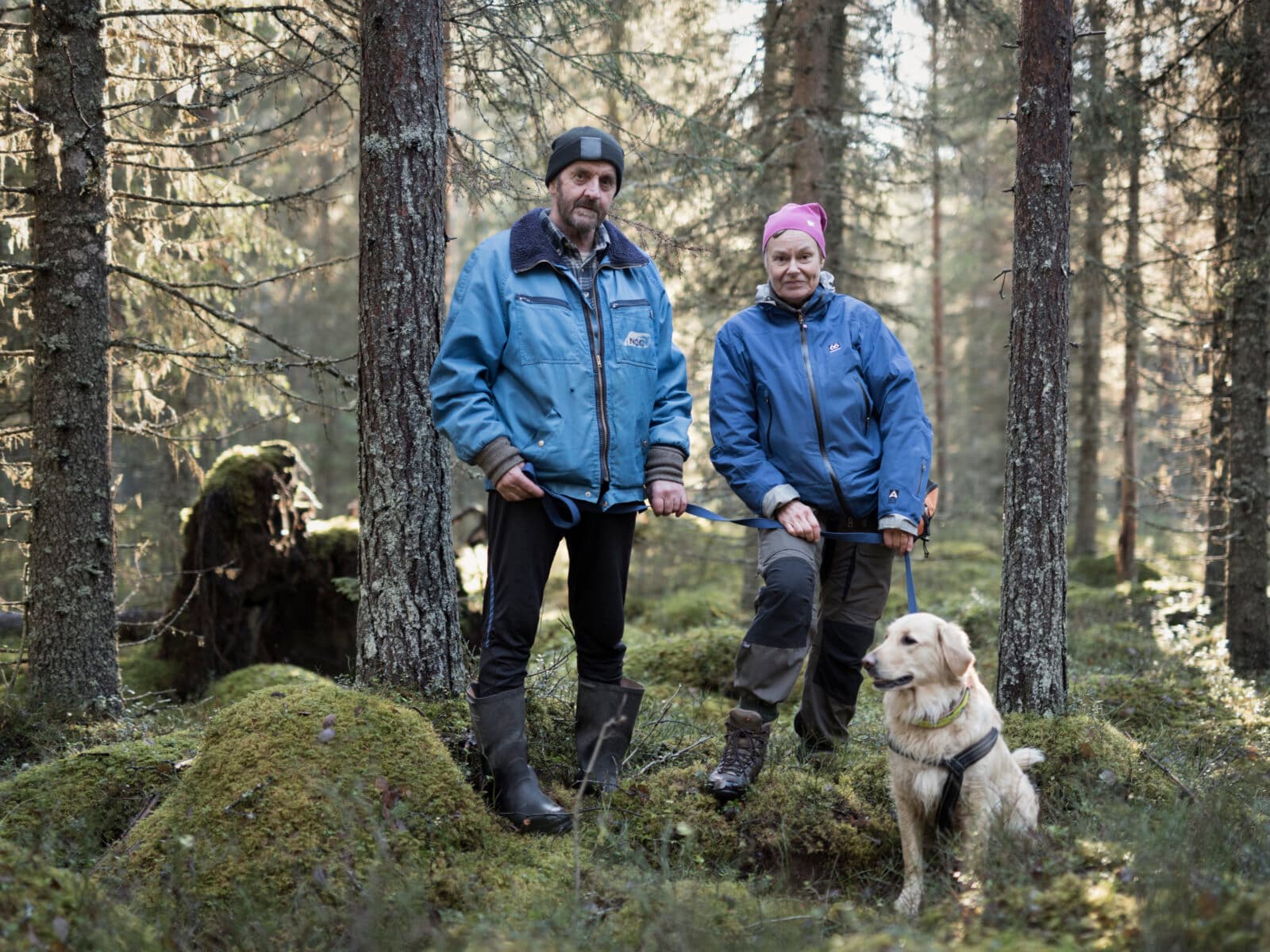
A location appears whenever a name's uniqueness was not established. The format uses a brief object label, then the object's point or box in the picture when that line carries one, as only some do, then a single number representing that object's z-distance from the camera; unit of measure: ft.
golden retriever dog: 12.70
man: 13.41
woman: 14.64
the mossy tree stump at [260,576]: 29.43
